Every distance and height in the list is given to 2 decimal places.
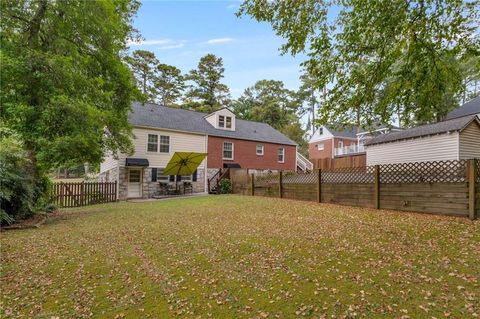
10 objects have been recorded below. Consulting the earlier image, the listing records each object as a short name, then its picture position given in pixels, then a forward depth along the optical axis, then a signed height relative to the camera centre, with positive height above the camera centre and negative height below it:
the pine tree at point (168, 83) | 34.34 +11.07
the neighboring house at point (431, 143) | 13.82 +1.56
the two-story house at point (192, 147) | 17.50 +1.61
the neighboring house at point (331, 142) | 31.70 +3.50
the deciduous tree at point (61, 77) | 8.59 +3.19
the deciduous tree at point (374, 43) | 5.66 +2.92
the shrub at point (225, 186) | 18.41 -1.31
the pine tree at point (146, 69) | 32.53 +12.10
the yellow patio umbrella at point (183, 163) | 15.30 +0.22
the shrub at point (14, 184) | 7.58 -0.60
